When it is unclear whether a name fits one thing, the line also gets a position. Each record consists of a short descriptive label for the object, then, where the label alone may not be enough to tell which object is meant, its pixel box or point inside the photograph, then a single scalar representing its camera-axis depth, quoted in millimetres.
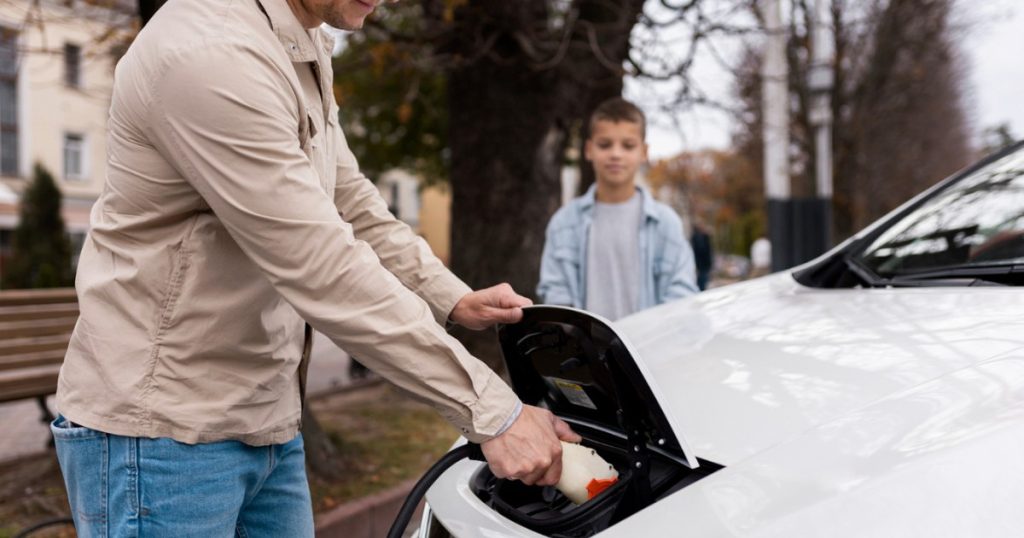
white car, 1244
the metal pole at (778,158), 9734
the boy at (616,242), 3605
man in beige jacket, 1426
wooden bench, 4633
